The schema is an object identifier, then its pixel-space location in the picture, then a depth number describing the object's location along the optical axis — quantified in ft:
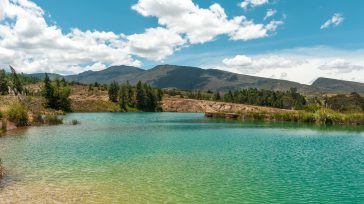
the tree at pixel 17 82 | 505.54
